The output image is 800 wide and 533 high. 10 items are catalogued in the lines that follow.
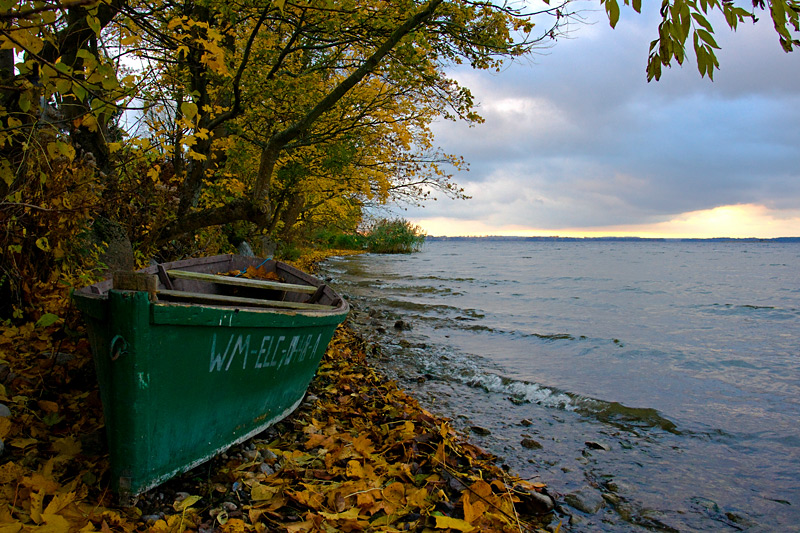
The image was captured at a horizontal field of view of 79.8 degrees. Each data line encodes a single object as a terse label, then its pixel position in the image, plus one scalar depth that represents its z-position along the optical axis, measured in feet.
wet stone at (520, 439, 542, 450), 15.22
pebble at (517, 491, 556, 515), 11.28
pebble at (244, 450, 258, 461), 11.79
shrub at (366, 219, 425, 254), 153.80
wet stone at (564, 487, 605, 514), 11.79
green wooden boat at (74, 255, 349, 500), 8.89
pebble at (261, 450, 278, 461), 11.95
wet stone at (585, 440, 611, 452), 15.35
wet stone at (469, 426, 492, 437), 16.10
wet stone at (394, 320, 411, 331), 33.22
